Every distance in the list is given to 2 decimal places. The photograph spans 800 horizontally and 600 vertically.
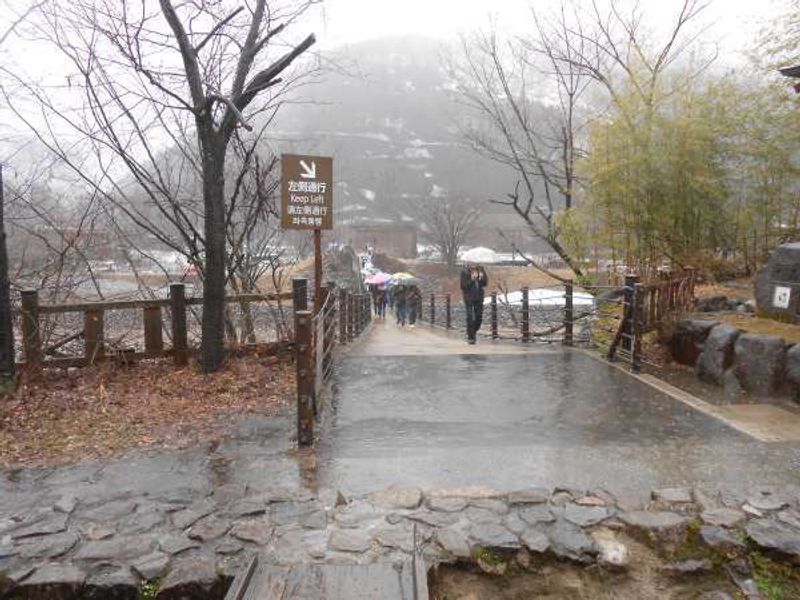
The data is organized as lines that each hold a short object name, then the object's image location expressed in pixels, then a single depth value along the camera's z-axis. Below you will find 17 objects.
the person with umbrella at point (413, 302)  21.22
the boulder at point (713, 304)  9.09
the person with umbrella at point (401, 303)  21.59
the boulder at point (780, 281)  7.08
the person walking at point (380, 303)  29.55
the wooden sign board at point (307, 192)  7.05
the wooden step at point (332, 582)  2.97
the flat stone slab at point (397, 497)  3.86
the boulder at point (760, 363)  6.45
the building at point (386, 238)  64.75
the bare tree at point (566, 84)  13.15
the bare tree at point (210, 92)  6.91
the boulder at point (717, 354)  7.18
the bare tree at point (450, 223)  51.03
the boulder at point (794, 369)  6.21
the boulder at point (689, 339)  7.94
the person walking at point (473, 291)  11.03
